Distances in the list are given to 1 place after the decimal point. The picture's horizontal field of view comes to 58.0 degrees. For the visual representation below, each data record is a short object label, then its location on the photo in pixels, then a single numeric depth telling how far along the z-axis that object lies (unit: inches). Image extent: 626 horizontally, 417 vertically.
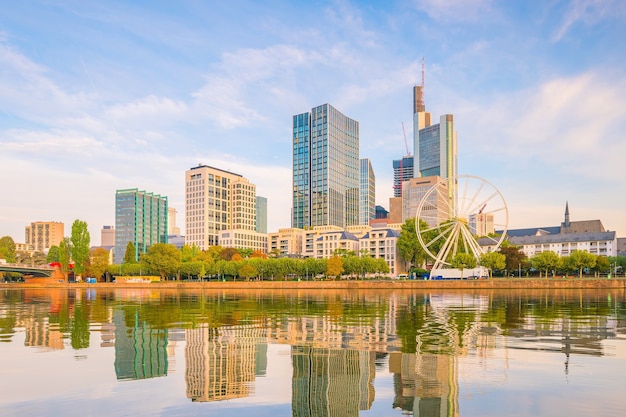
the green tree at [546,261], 5620.1
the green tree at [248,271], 6358.3
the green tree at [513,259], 5772.6
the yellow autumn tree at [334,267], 6363.2
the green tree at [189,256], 7470.5
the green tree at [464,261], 5359.3
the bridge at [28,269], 7268.7
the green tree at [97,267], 7519.7
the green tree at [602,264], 5669.3
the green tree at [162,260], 6737.2
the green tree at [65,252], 6929.1
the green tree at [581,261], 5467.5
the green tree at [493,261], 5275.6
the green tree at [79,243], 6771.7
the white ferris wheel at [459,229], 5019.7
